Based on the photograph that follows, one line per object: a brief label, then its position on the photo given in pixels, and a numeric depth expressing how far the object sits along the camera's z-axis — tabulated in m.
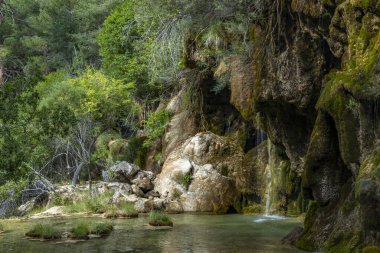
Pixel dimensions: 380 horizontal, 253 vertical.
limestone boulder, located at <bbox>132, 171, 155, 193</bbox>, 27.86
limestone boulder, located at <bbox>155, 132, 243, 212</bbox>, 25.09
